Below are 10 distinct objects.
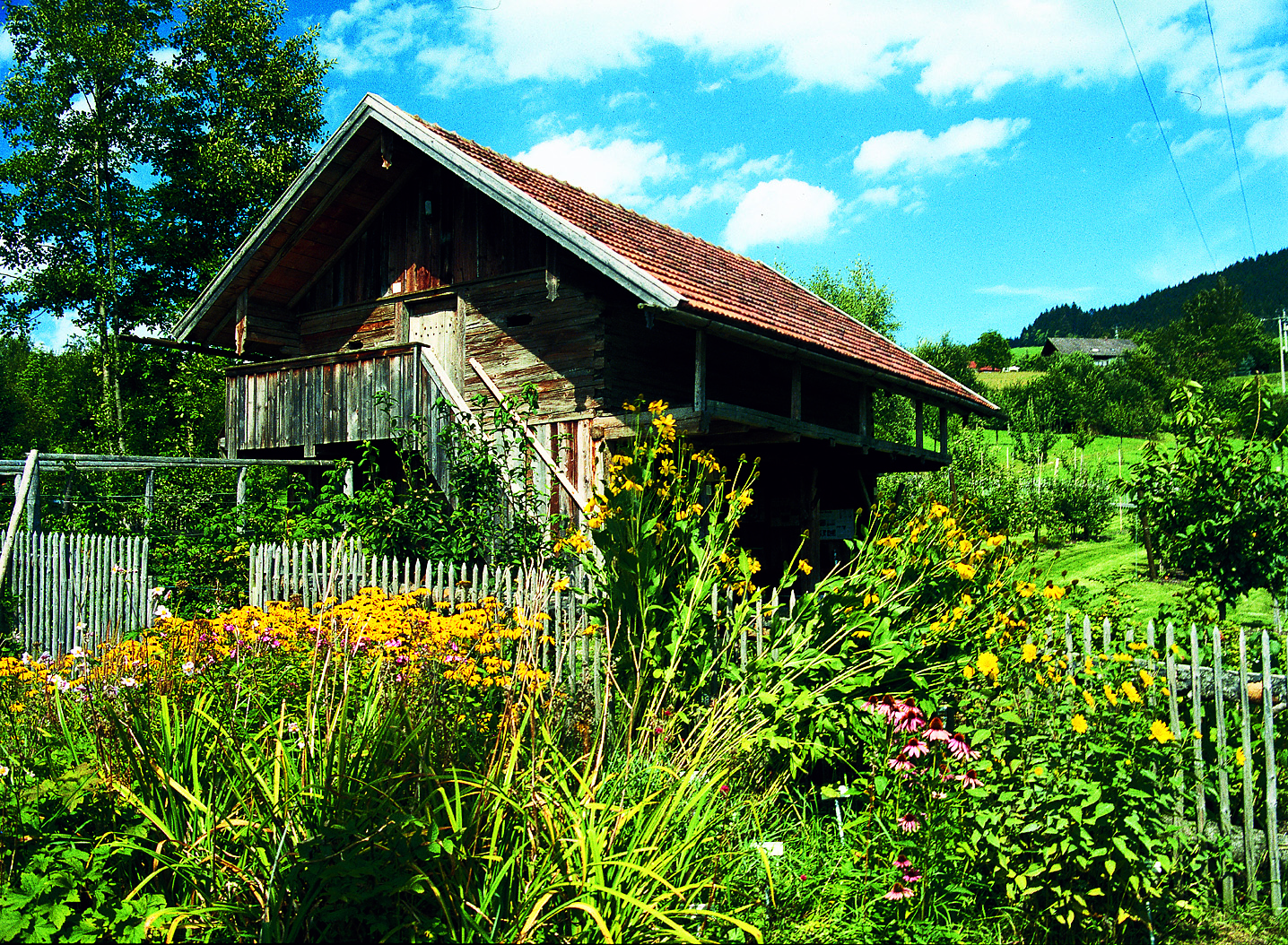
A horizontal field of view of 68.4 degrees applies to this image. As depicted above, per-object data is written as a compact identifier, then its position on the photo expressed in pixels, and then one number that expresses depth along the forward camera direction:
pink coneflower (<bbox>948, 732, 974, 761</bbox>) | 4.21
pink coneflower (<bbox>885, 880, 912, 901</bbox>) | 3.85
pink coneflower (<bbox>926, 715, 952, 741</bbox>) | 4.29
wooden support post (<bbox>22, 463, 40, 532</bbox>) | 10.30
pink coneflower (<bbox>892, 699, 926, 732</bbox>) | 4.49
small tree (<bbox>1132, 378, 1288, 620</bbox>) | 8.21
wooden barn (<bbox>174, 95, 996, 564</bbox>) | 11.45
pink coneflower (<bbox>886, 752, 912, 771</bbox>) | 4.43
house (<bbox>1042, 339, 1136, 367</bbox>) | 110.31
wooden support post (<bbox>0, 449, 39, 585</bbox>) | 9.98
